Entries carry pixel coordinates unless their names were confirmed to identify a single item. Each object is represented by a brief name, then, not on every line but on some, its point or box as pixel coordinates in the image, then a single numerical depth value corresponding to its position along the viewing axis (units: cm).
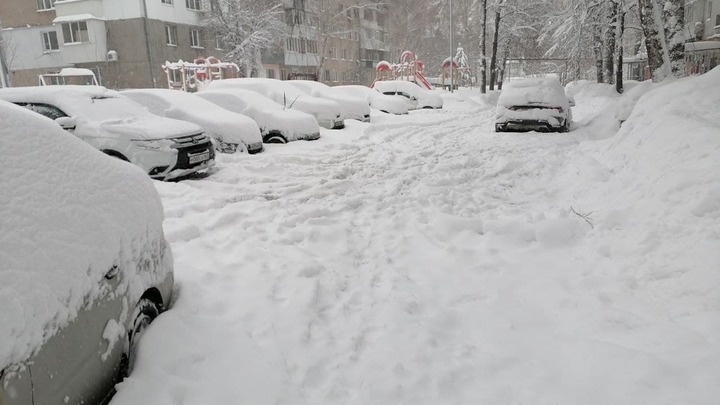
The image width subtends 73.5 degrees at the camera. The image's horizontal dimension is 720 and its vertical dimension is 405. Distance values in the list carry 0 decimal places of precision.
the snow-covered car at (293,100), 1509
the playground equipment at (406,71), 3578
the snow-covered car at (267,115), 1234
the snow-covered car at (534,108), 1303
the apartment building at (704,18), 3328
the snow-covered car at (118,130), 780
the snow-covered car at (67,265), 190
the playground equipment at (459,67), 4294
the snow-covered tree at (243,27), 3556
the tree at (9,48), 3261
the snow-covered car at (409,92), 2525
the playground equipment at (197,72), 2505
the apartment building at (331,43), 4475
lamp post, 3595
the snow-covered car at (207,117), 1042
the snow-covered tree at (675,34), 1072
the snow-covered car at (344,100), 1753
